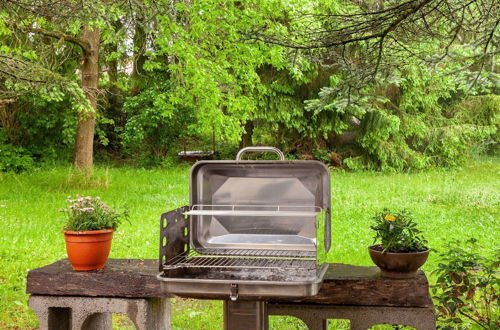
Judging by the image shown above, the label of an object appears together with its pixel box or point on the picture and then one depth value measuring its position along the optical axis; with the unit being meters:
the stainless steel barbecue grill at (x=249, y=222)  2.71
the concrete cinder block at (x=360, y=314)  2.94
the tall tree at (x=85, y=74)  11.43
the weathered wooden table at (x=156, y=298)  2.96
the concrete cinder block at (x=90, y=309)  3.19
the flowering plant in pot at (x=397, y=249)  2.97
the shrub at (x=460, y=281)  3.34
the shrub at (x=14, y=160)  15.12
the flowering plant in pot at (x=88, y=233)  3.24
